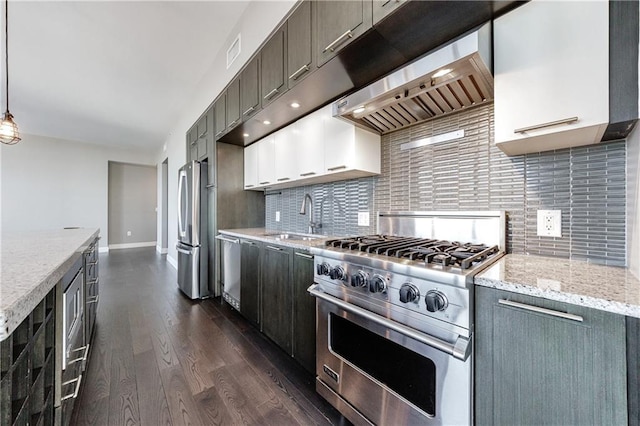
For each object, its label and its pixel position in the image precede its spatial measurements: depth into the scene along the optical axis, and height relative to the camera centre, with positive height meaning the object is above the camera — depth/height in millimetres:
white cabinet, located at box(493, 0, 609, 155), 894 +530
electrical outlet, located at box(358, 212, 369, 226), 2029 -51
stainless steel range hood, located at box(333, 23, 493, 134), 1077 +632
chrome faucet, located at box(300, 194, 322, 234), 2387 -75
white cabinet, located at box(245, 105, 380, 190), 1805 +489
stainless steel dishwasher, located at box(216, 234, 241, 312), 2559 -603
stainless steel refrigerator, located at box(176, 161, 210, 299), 3168 -259
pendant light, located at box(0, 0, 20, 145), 2386 +822
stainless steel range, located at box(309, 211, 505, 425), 924 -460
